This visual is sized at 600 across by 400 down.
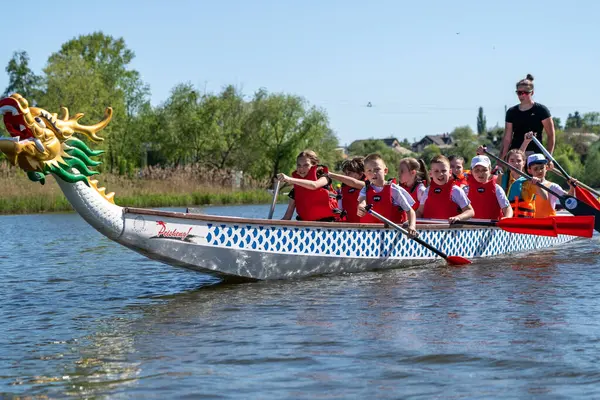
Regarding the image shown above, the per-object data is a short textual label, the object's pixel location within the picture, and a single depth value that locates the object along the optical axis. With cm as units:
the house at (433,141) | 15538
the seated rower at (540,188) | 1171
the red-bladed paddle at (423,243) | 984
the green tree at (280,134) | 5419
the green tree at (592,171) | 6150
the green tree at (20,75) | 6131
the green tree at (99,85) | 4669
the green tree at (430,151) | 11616
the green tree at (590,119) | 12825
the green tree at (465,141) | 9362
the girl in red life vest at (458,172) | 1209
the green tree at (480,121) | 18350
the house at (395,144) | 14970
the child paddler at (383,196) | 1012
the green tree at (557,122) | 11953
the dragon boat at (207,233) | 764
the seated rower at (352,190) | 1090
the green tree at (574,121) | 15201
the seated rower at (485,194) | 1164
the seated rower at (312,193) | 1020
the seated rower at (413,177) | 1183
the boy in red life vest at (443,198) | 1113
